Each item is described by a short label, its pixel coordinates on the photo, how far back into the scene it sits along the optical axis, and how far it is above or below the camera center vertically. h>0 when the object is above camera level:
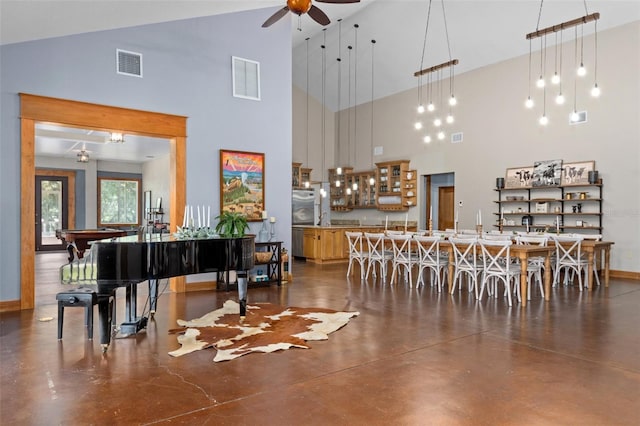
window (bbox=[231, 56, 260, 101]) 7.27 +2.30
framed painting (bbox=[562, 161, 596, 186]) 8.82 +0.82
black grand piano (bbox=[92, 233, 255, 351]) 3.92 -0.47
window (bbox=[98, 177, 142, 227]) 14.47 +0.41
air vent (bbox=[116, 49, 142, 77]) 6.11 +2.16
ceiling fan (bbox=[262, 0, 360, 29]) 4.11 +2.26
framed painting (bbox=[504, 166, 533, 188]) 9.80 +0.80
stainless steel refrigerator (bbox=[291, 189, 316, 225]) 13.16 +0.17
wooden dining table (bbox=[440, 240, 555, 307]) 5.80 -0.61
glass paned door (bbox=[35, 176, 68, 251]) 13.52 +0.11
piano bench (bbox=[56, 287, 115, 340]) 4.13 -0.83
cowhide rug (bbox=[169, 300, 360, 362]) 3.94 -1.22
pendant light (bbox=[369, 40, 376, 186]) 12.78 +1.96
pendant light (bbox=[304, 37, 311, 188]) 12.03 +3.35
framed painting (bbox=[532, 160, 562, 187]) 9.30 +0.85
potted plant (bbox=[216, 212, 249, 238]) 5.39 -0.15
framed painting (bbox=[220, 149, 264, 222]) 7.13 +0.50
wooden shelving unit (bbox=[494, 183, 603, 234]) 8.82 +0.09
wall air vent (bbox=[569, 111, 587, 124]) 8.91 +1.95
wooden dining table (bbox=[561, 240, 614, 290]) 7.02 -0.70
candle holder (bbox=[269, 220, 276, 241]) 7.61 -0.33
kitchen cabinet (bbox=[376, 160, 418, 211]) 12.34 +0.77
